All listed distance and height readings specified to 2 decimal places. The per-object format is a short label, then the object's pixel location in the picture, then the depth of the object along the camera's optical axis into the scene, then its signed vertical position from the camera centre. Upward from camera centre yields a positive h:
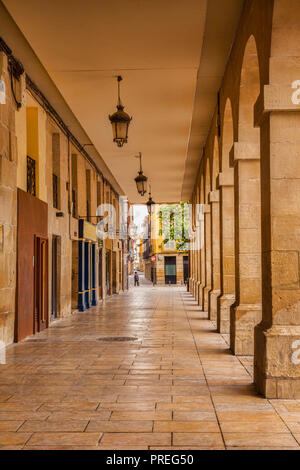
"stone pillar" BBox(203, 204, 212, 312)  15.83 -0.14
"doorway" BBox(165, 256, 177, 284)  48.25 -0.95
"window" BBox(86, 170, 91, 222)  18.84 +2.26
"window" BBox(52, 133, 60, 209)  13.66 +2.25
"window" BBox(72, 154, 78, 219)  16.09 +2.18
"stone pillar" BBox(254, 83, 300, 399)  5.72 +0.37
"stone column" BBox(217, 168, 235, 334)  10.28 +0.13
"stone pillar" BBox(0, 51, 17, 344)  9.05 +0.80
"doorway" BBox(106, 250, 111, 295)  25.48 -0.76
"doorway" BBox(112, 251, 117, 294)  26.92 -0.71
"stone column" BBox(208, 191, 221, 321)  12.77 +0.04
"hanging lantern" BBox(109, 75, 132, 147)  9.16 +2.21
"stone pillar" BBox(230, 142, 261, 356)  8.18 -0.05
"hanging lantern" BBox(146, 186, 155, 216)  20.12 +1.92
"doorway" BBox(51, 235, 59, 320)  13.51 -0.44
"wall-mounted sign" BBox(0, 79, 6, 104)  9.11 +2.76
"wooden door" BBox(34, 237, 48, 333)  11.23 -0.53
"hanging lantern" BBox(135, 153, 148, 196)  15.19 +2.10
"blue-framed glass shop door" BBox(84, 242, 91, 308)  17.14 -0.44
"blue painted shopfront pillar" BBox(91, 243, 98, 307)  18.96 -0.70
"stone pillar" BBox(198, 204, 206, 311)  17.84 +0.22
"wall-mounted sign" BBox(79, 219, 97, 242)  16.12 +0.87
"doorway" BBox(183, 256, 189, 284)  48.56 -0.79
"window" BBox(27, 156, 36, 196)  11.16 +1.69
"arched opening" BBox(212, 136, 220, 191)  12.94 +2.22
